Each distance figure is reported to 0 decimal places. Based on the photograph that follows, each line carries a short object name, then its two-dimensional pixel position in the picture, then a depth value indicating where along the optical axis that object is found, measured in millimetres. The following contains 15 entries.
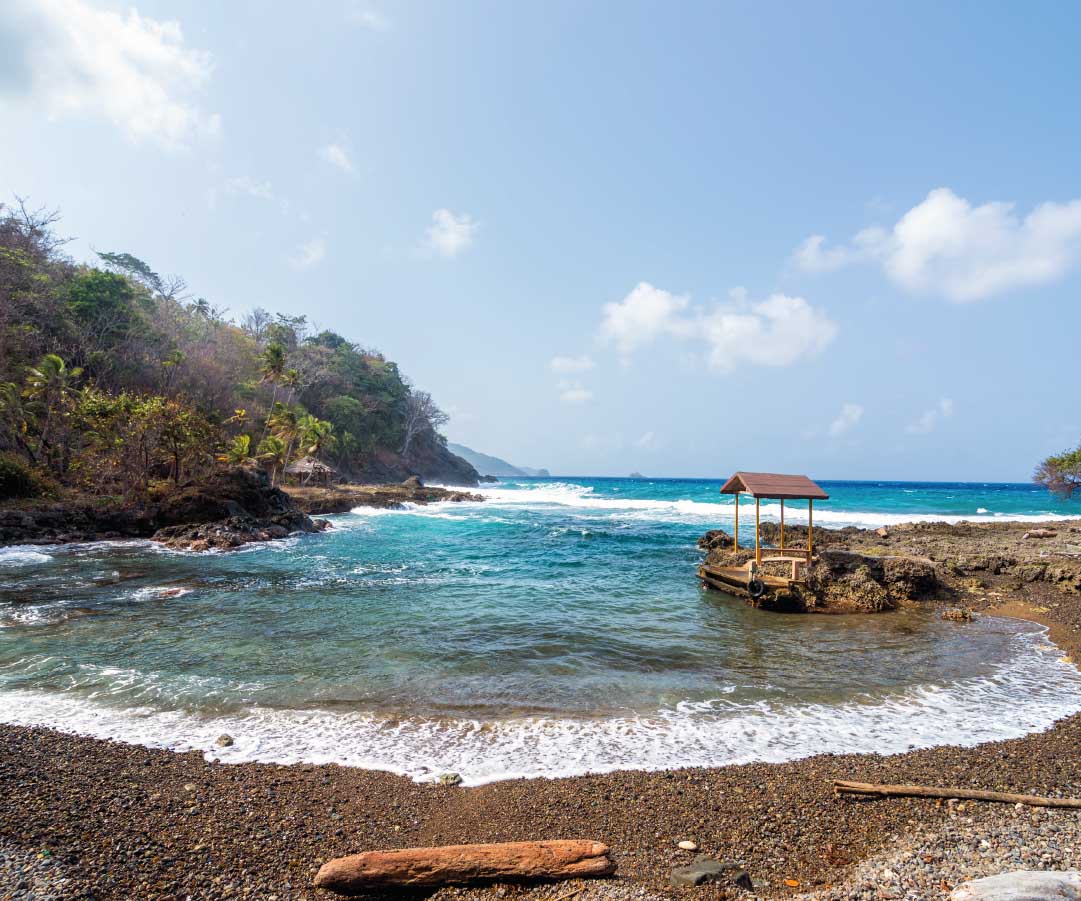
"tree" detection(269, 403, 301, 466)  46062
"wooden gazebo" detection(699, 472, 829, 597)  14445
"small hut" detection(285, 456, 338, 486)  49522
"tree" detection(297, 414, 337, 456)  49531
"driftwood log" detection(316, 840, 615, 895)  3670
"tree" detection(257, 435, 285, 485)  42641
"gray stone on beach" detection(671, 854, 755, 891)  3826
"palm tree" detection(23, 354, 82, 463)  26359
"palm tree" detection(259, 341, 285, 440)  46500
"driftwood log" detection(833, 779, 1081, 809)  4793
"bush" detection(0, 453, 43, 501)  22703
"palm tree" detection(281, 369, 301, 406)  49281
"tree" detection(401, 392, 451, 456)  81625
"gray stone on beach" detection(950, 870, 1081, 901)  3211
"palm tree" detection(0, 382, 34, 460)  25080
